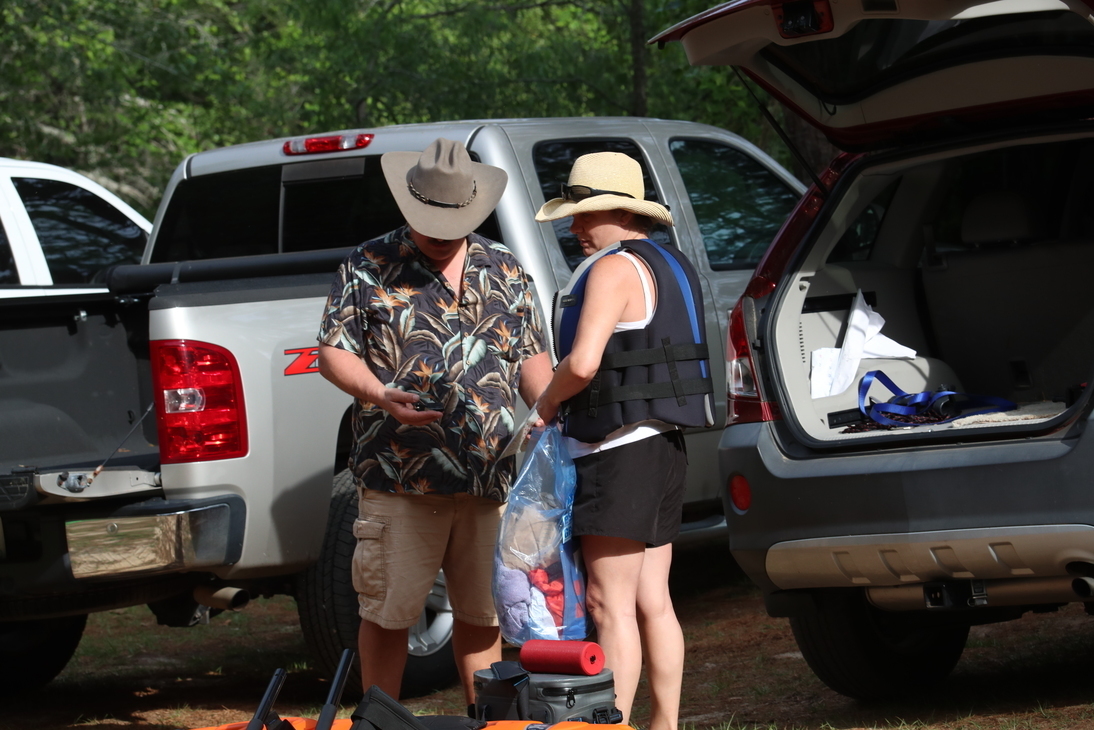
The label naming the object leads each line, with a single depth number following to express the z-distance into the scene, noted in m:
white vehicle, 13.42
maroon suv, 7.34
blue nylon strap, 8.64
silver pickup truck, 8.48
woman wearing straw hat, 7.16
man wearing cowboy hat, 7.69
